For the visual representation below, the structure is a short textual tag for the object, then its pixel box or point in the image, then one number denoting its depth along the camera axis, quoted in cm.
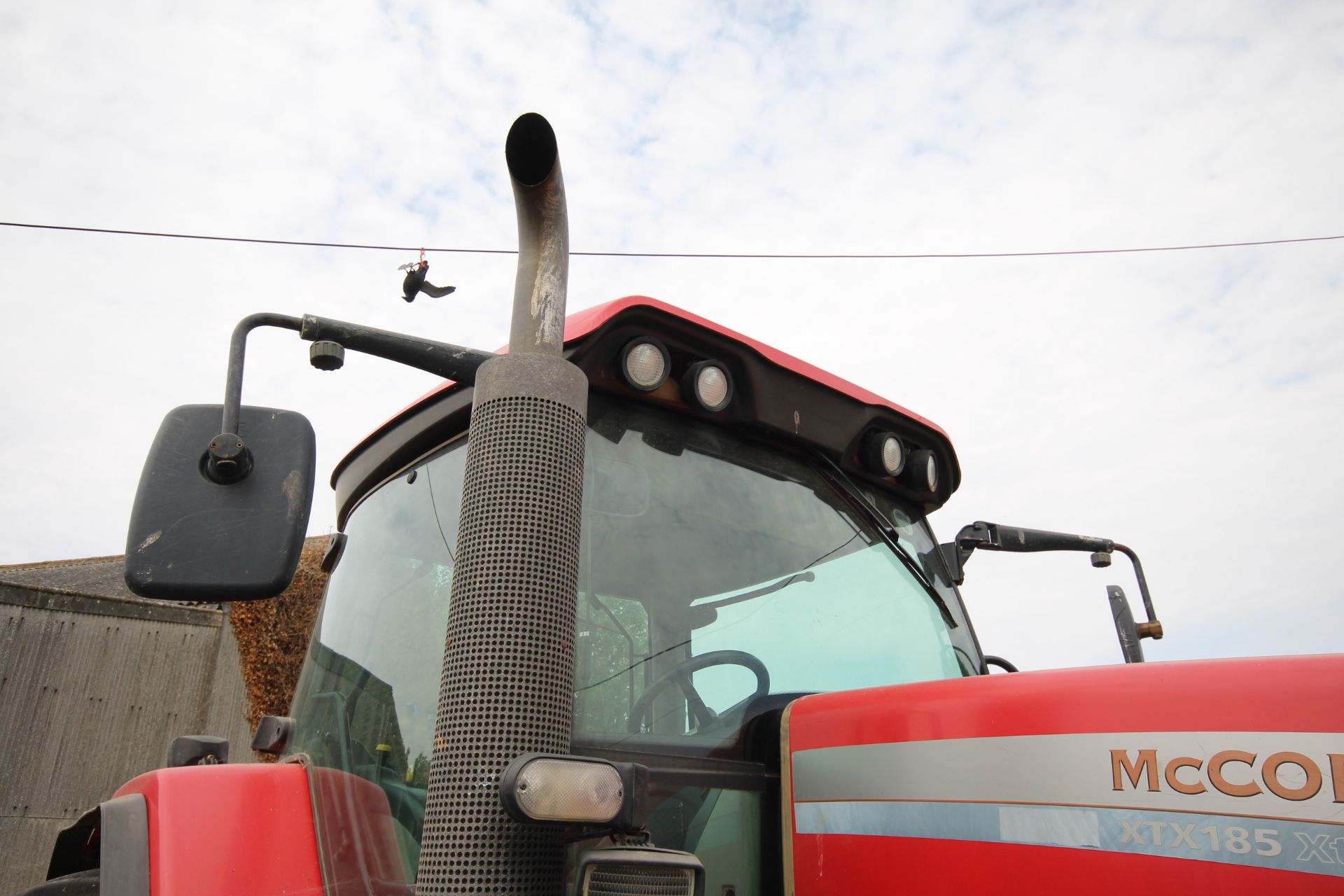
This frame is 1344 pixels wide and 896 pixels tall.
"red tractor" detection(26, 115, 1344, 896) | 115
